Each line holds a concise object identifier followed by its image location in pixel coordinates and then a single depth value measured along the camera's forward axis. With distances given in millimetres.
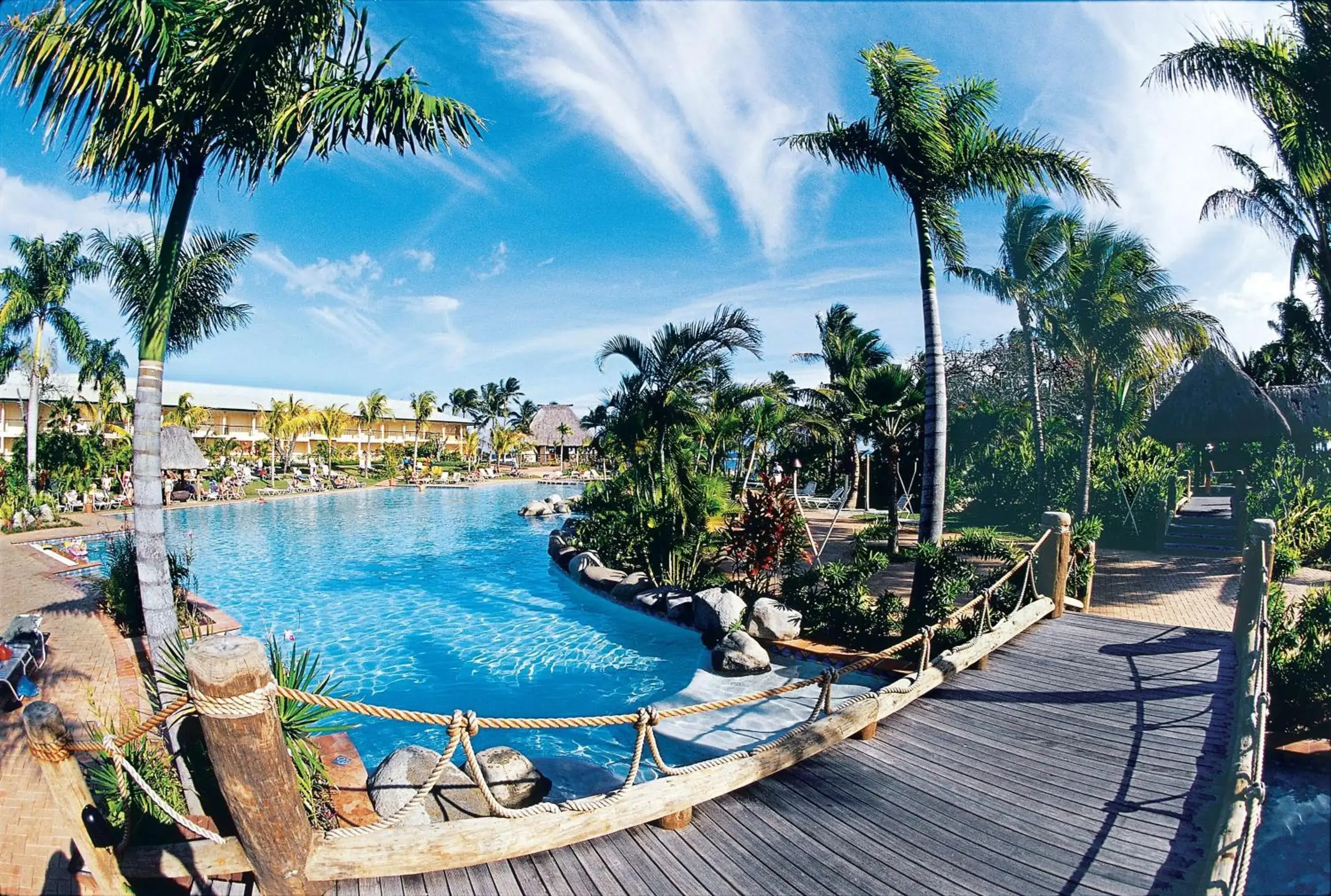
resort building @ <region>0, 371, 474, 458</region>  34125
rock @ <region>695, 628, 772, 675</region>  8172
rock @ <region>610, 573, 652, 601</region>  11820
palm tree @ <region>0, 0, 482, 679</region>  4758
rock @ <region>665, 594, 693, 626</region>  10523
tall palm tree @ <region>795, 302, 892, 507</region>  17359
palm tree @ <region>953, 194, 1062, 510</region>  18109
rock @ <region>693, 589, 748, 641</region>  9711
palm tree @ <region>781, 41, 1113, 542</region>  8109
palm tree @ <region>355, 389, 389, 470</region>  46656
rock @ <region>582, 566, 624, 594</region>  12594
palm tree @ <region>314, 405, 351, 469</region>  43000
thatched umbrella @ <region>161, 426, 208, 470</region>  22172
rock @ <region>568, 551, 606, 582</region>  13734
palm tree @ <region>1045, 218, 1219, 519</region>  14680
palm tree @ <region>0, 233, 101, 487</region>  20422
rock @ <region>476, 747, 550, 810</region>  5078
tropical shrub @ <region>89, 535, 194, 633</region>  8867
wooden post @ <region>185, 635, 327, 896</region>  2666
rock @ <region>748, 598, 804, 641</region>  8977
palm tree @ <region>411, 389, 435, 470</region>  51875
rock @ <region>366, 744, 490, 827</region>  4582
